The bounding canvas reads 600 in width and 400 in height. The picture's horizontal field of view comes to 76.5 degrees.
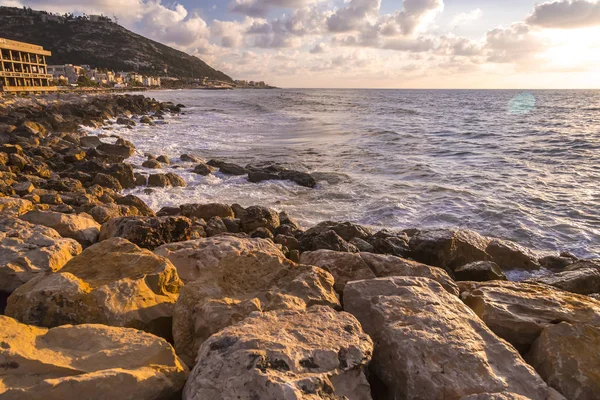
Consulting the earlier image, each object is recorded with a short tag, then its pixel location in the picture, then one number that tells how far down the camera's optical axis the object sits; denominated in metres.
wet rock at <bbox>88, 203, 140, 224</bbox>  6.99
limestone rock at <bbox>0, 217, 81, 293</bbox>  3.84
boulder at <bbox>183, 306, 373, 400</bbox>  2.12
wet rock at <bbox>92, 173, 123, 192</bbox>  10.77
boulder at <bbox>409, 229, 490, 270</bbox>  7.10
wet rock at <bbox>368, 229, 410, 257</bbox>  7.41
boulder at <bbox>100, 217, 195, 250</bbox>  5.26
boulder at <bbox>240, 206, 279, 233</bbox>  8.32
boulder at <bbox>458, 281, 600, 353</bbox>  3.62
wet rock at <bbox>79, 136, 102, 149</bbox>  16.94
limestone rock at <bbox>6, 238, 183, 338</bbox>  3.14
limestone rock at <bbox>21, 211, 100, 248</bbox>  5.23
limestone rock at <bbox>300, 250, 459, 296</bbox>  4.61
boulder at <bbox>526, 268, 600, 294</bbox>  5.97
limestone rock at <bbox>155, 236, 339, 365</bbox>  3.15
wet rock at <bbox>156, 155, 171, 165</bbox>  15.48
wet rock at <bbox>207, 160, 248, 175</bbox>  14.62
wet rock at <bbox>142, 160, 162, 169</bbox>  14.48
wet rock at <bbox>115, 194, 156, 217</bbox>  8.67
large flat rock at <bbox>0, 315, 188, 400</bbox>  2.22
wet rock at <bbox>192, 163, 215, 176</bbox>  14.24
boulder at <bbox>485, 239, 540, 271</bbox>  7.54
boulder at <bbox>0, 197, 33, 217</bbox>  5.69
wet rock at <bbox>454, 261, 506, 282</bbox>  6.11
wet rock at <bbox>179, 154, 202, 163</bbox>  16.27
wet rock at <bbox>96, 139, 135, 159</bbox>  15.85
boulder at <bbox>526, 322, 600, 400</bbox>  2.92
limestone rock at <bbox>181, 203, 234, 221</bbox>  8.52
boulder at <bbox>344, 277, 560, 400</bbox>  2.64
